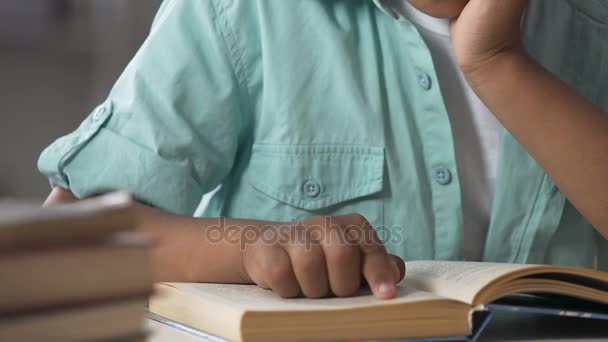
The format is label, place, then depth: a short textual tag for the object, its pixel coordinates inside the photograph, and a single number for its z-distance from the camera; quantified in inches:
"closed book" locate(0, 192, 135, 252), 27.9
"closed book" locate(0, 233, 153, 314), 27.8
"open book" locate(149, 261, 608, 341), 47.0
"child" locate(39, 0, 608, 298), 54.0
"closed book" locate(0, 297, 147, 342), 27.9
